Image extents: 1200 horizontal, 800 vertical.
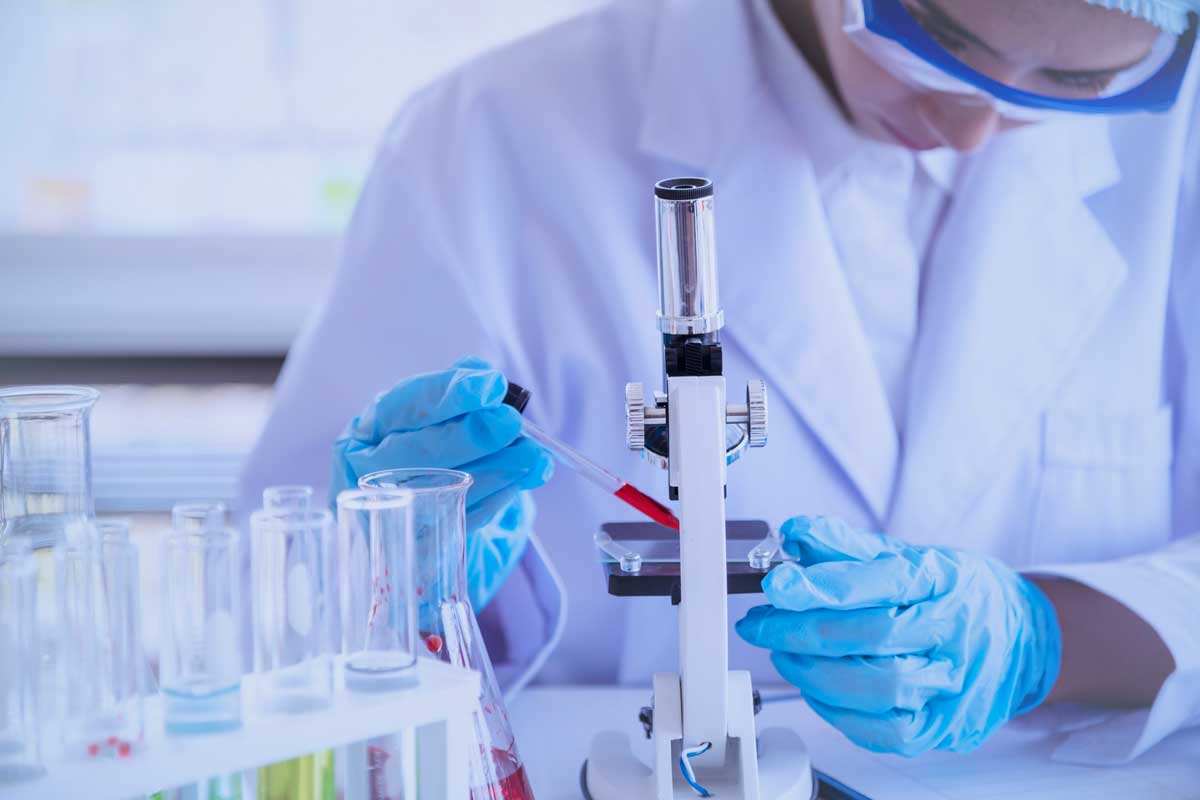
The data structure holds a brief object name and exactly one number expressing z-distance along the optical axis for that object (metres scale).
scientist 1.46
